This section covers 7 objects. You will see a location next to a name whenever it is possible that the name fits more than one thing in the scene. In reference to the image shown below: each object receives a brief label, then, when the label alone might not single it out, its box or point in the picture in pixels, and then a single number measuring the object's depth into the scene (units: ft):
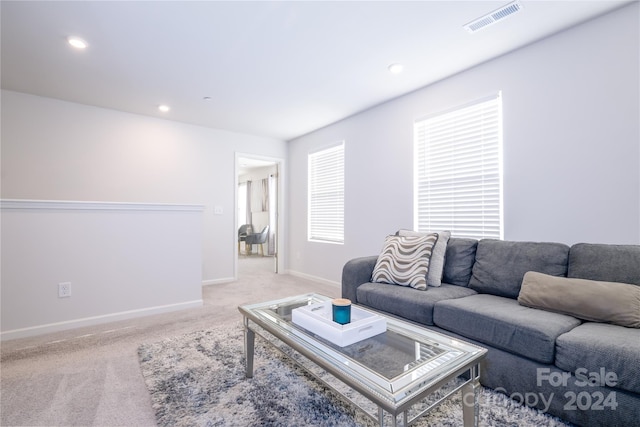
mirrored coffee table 3.35
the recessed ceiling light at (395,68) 9.21
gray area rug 4.89
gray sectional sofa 4.39
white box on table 4.66
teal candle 4.97
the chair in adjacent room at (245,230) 28.14
